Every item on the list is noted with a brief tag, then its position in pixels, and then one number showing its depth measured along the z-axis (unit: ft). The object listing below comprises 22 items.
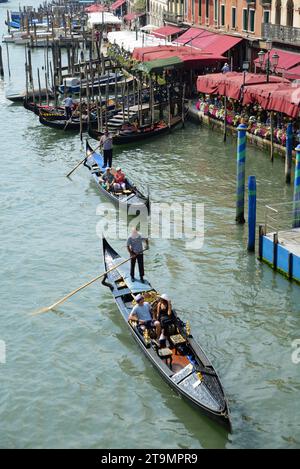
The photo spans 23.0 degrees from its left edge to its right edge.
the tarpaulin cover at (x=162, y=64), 116.78
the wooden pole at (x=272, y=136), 88.48
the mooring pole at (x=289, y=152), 80.07
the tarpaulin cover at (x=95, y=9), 268.35
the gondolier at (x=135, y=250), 55.52
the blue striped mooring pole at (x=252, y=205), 60.44
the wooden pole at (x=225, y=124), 101.55
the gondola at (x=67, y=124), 113.80
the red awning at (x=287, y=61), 106.18
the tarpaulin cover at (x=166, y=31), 167.32
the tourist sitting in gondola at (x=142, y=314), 47.57
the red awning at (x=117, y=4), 271.08
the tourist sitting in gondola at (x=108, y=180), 78.96
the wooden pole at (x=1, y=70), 178.61
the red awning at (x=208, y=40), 129.08
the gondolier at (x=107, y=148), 87.35
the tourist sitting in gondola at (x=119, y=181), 78.22
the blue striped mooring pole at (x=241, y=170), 67.21
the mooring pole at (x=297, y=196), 62.69
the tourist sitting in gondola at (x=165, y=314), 46.78
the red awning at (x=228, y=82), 96.43
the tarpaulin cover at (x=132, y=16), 225.66
